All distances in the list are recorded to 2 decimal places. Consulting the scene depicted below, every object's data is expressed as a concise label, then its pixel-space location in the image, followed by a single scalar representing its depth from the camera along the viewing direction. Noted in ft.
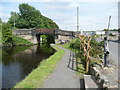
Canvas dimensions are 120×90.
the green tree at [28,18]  119.55
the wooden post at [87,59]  19.34
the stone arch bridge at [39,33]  84.58
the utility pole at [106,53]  18.46
